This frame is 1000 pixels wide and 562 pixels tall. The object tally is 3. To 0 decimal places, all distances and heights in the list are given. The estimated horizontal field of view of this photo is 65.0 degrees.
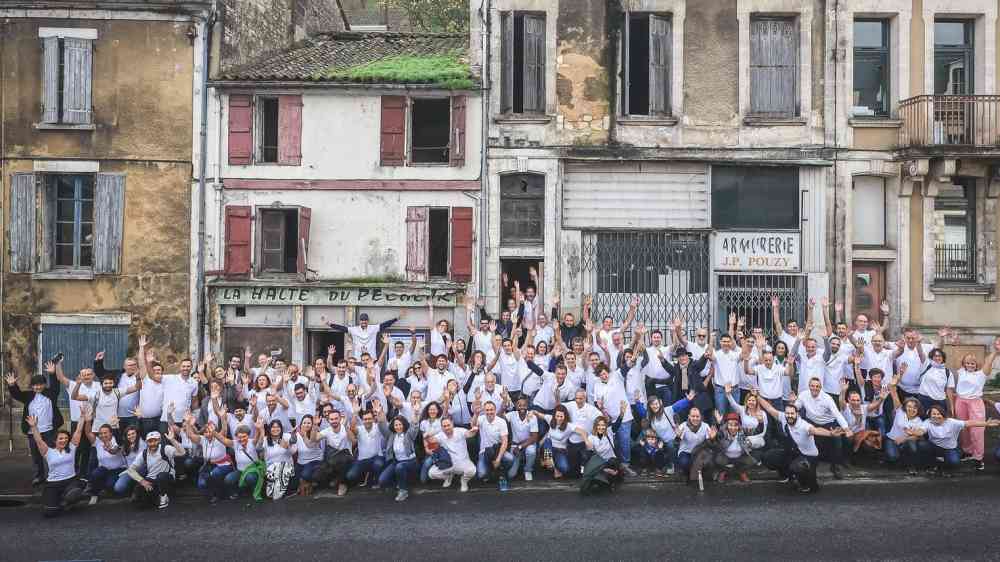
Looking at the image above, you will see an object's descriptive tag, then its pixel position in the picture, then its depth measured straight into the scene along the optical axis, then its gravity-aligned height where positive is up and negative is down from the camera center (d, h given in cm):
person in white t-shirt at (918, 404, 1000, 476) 1236 -233
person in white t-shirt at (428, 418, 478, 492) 1239 -266
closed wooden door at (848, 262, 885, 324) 1900 +8
